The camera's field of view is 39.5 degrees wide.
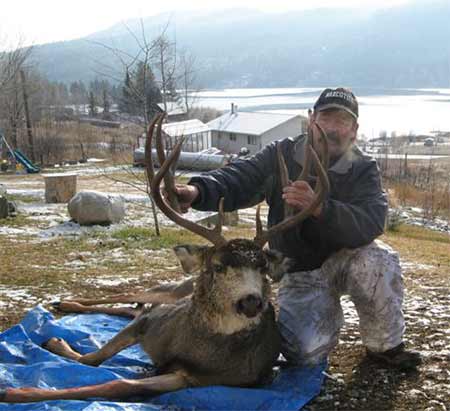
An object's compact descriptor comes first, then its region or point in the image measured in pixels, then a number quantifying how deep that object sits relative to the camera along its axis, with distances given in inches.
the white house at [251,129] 2071.5
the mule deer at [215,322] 150.0
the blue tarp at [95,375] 148.6
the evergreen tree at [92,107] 3243.6
